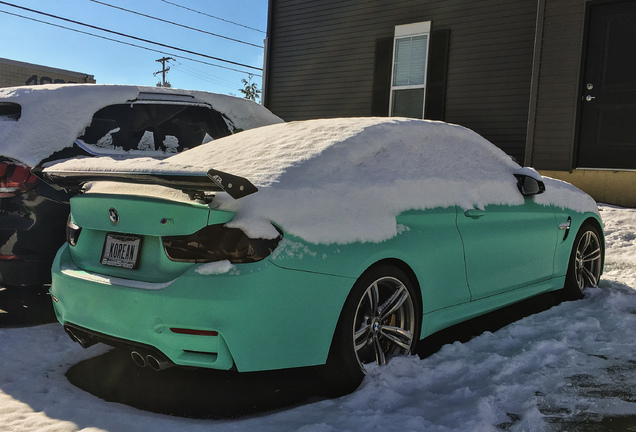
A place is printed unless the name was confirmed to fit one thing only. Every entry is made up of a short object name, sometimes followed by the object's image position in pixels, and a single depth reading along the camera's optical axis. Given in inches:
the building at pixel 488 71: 370.6
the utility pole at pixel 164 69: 2395.3
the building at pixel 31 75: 912.9
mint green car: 106.7
